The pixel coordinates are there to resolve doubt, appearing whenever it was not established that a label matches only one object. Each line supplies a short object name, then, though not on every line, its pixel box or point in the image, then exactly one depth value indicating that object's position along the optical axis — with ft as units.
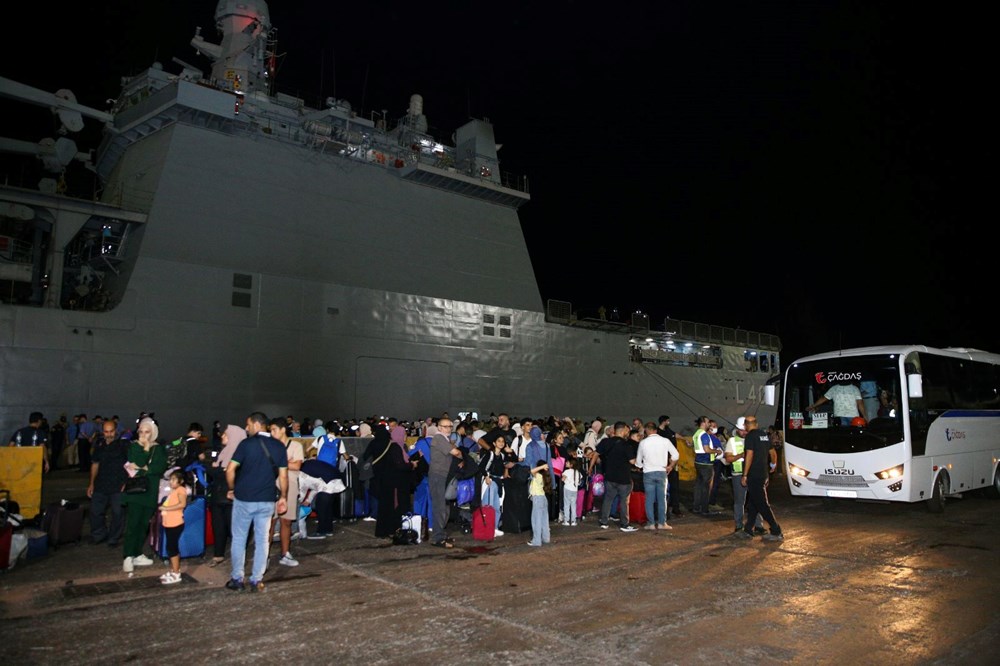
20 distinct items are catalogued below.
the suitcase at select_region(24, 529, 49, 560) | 22.54
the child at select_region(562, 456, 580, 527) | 30.86
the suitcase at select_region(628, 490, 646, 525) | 32.30
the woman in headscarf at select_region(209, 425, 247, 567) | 22.66
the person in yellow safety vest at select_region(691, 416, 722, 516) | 35.53
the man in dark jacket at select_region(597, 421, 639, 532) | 29.76
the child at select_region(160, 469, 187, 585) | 19.89
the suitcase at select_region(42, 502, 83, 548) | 24.08
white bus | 31.96
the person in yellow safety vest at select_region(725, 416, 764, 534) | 29.58
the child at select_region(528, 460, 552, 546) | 26.23
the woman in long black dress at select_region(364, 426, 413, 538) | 26.45
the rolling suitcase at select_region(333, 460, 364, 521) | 31.83
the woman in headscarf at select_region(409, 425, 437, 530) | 28.04
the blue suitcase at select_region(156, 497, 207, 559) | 23.12
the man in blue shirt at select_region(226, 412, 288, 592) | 18.42
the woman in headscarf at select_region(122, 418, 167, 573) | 21.04
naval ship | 52.90
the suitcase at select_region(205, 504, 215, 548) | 24.79
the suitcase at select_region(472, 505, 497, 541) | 27.30
